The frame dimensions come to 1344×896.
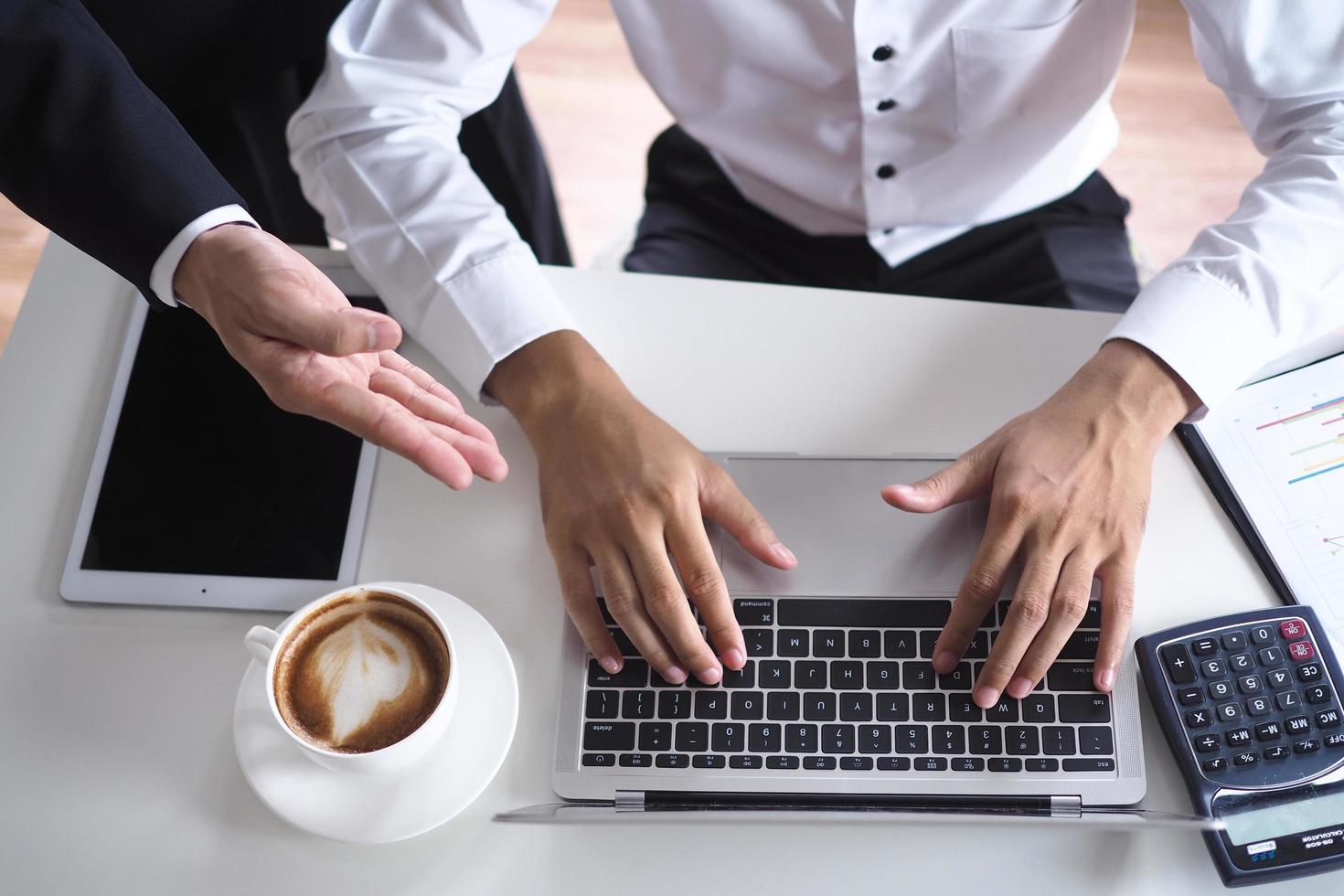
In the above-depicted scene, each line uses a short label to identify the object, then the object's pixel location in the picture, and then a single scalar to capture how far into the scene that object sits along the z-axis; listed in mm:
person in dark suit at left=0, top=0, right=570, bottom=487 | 712
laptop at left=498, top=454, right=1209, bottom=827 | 667
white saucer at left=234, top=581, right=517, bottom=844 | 673
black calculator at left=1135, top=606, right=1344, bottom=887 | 639
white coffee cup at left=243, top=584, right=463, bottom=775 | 621
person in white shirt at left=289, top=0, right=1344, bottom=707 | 734
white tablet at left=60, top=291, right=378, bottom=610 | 776
